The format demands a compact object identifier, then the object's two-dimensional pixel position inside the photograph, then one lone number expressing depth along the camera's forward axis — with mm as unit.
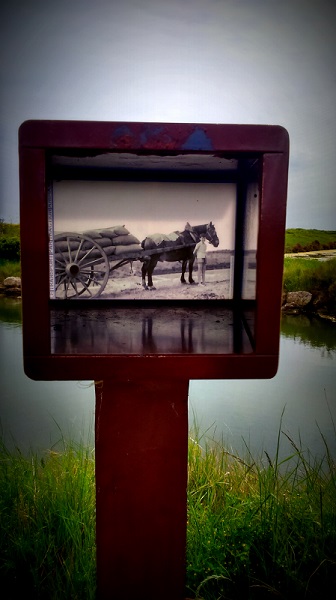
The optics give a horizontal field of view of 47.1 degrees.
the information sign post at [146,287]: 758
